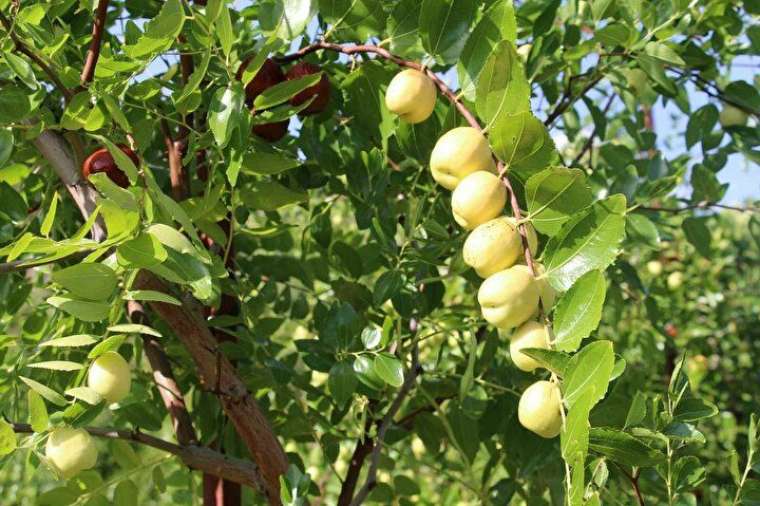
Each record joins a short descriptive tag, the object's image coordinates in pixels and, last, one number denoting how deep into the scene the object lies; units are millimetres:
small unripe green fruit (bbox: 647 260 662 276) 2676
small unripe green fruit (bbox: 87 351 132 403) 762
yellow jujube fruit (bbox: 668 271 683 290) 2672
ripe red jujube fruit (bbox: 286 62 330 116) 952
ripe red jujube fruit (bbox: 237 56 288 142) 909
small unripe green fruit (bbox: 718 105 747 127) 1298
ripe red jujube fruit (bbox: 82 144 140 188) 893
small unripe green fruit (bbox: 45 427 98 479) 753
